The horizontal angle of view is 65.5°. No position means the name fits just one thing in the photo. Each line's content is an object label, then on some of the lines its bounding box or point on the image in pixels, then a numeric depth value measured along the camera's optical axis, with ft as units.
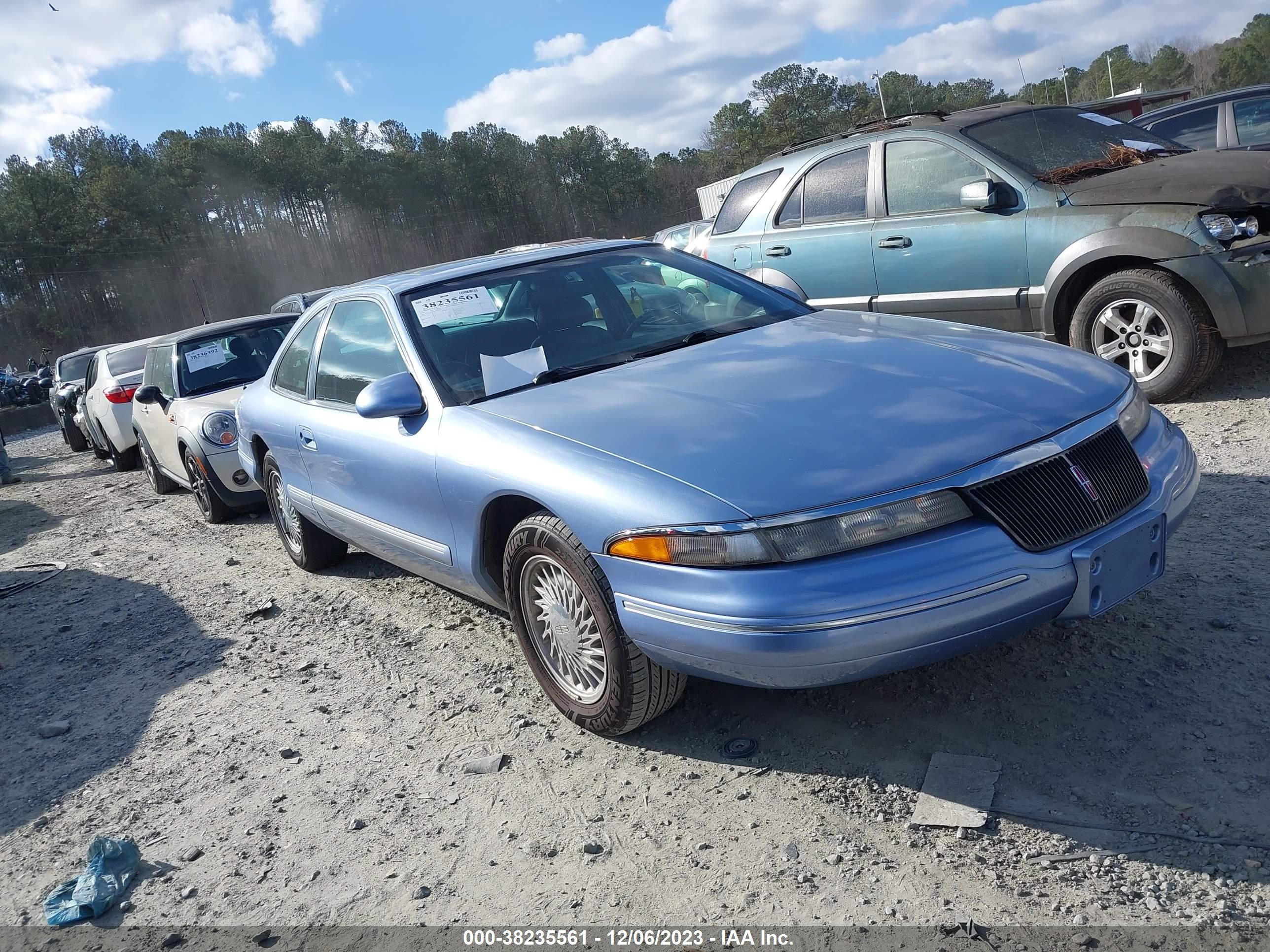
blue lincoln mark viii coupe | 8.29
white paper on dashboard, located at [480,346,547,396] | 11.84
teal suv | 17.70
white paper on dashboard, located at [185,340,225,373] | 26.84
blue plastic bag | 9.27
